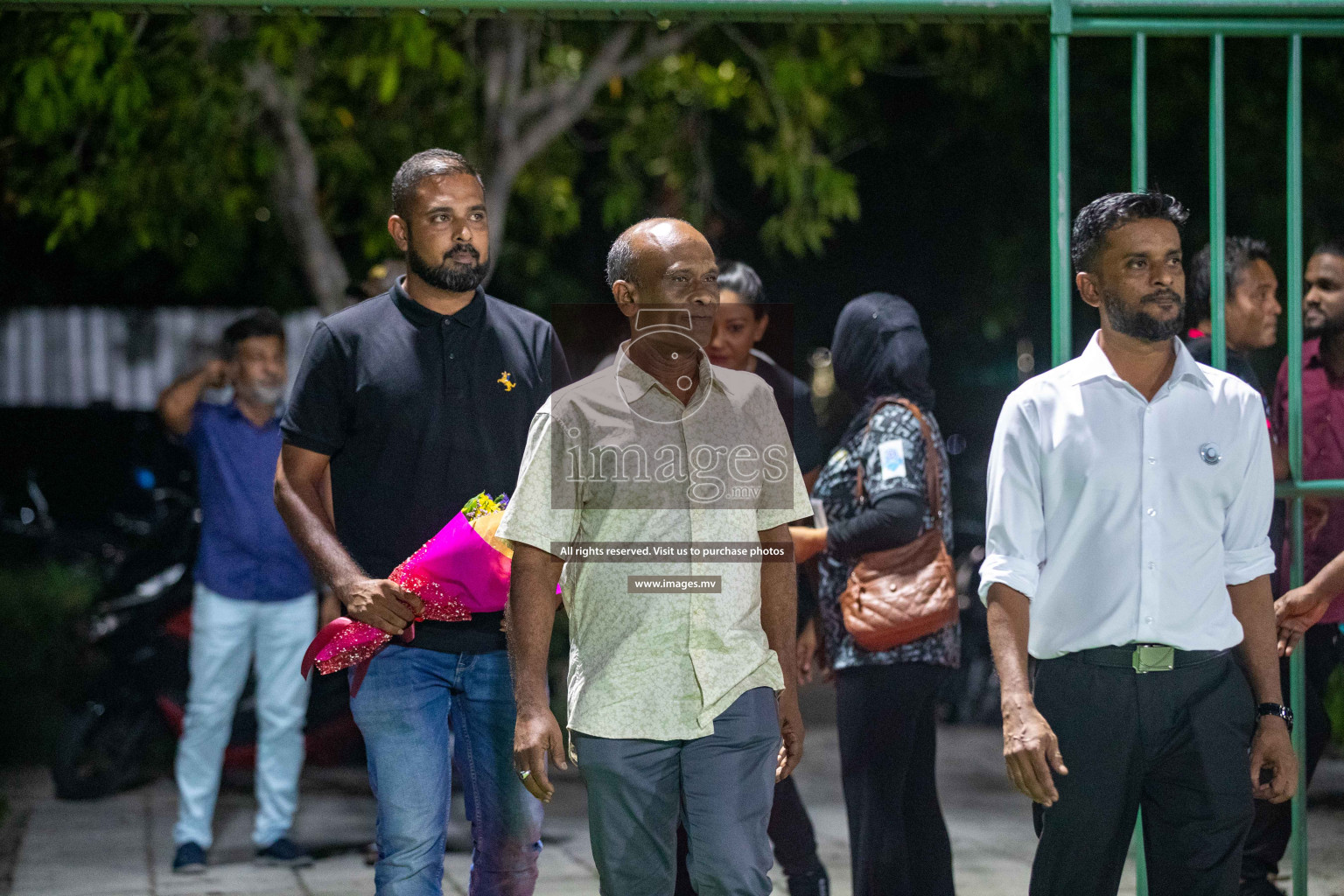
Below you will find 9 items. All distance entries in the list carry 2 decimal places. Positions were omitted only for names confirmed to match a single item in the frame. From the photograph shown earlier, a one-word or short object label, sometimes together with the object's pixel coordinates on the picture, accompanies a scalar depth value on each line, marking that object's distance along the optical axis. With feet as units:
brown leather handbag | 27.32
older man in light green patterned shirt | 20.40
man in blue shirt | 37.78
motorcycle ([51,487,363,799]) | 44.93
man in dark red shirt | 30.07
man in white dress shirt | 21.36
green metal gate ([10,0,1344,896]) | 25.31
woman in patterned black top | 27.63
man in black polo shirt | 23.54
